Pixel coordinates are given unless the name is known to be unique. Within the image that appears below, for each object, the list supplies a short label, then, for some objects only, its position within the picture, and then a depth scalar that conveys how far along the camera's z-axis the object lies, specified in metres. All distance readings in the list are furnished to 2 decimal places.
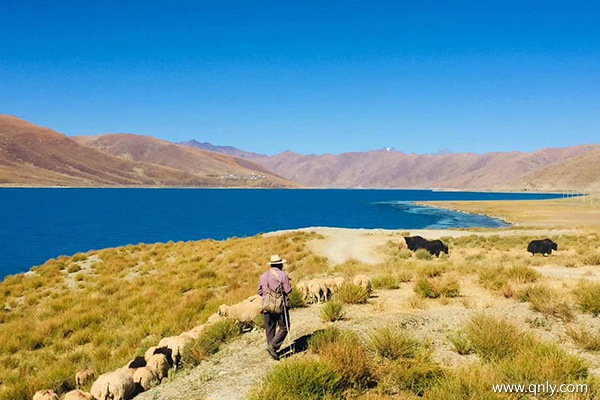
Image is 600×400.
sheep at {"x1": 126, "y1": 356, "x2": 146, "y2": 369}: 8.95
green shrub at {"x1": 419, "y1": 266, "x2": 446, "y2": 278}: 15.74
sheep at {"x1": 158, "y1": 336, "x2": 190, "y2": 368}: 9.19
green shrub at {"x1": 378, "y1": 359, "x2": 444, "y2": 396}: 6.74
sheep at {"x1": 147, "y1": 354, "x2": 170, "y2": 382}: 8.57
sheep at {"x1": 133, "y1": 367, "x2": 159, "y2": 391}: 8.30
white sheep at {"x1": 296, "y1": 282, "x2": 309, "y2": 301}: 13.42
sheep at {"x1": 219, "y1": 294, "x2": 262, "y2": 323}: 10.99
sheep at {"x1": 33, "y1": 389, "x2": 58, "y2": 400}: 8.49
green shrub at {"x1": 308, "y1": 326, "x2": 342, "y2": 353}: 8.07
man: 8.27
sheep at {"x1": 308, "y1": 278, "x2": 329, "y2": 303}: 13.17
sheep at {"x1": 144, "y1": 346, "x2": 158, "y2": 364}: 9.27
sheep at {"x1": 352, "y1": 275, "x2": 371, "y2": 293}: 13.00
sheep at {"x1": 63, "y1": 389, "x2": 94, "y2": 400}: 7.61
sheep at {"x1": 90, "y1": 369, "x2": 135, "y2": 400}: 7.82
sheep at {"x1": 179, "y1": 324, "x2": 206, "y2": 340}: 10.13
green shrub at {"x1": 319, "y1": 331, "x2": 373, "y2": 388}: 6.85
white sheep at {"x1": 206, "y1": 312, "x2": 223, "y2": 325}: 11.04
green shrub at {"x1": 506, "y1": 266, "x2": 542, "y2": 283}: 13.75
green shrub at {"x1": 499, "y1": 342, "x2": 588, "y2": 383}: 6.48
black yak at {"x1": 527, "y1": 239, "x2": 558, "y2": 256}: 24.92
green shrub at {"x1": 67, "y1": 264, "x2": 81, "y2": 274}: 25.05
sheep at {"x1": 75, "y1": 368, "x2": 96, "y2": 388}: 9.92
